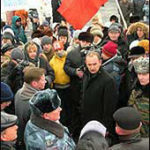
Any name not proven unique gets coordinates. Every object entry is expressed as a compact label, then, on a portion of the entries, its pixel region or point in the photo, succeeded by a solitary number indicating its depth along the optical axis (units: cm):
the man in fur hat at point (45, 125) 351
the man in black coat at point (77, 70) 573
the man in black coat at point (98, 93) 484
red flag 576
